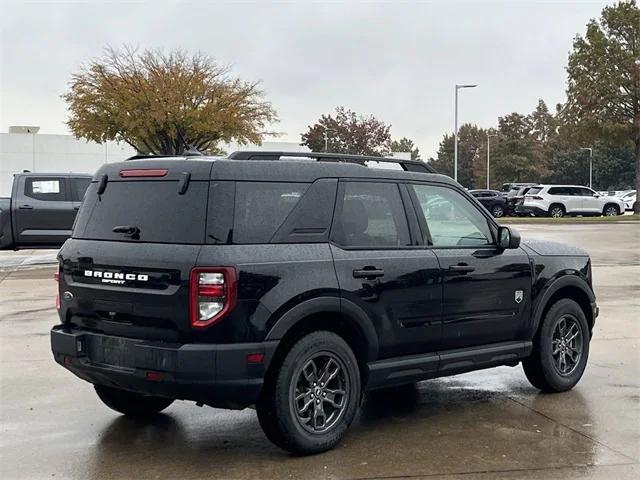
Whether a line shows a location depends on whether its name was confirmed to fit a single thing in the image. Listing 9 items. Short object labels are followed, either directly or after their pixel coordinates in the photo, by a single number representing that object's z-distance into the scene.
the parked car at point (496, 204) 41.16
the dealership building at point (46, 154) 56.62
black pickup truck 15.96
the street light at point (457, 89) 42.39
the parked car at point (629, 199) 49.92
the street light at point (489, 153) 84.75
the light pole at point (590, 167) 81.12
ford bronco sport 4.47
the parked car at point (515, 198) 39.58
